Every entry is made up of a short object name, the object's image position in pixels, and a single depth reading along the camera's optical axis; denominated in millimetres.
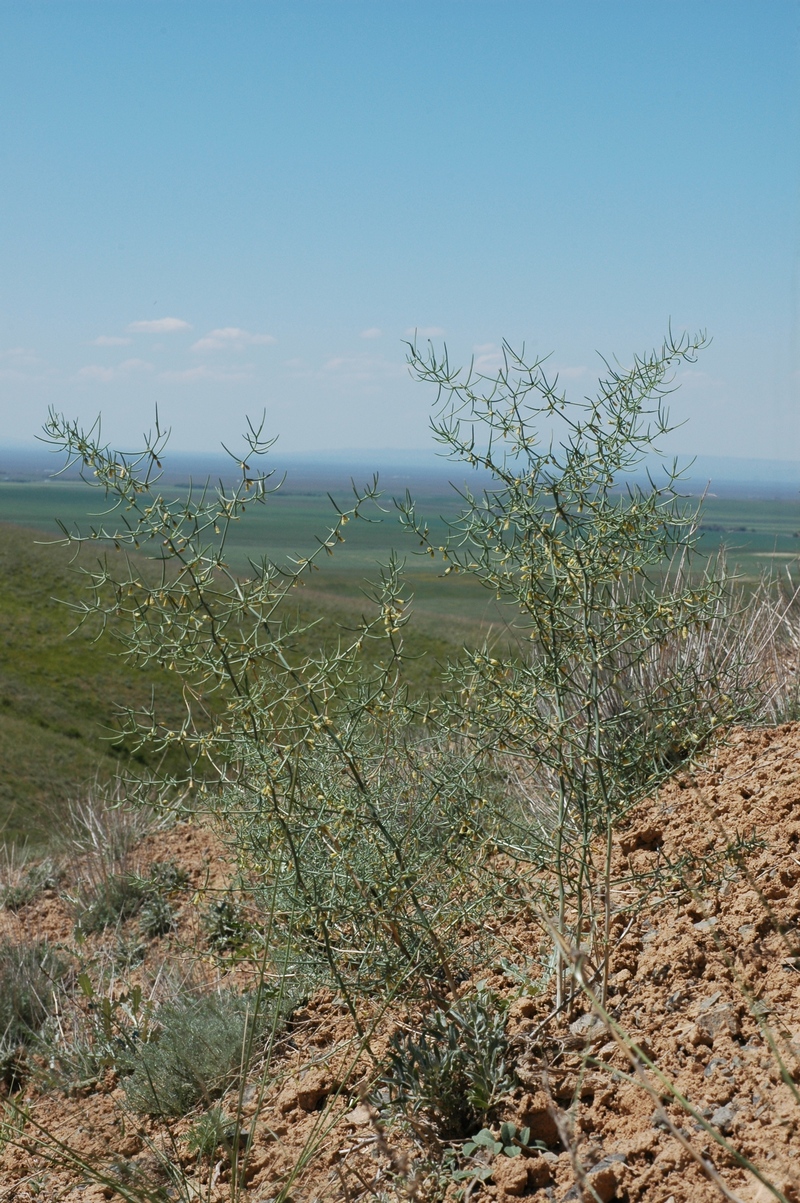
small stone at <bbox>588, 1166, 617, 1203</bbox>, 2225
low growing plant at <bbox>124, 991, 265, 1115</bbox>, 3482
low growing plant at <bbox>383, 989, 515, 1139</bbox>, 2670
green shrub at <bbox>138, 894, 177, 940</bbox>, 5543
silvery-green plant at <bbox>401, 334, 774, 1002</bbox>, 2971
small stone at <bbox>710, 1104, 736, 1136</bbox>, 2236
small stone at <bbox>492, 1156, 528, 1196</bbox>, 2367
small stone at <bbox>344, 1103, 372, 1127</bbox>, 2854
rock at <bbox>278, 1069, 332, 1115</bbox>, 3127
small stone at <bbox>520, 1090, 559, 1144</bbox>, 2553
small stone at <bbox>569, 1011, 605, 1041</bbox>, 2787
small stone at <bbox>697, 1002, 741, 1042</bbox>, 2578
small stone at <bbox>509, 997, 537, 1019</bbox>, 2998
